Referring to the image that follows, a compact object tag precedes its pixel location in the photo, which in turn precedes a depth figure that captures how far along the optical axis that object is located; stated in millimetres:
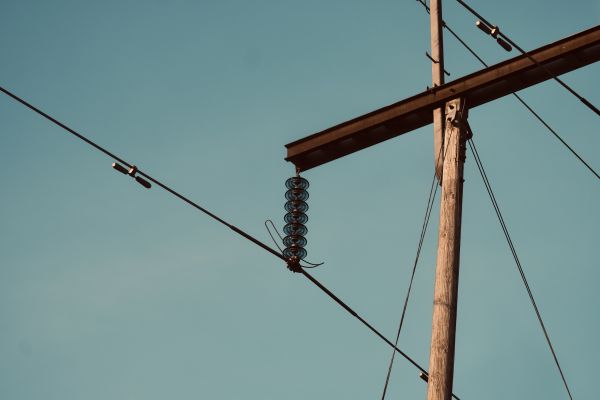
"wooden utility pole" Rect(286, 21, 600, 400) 16797
